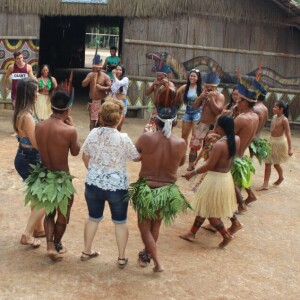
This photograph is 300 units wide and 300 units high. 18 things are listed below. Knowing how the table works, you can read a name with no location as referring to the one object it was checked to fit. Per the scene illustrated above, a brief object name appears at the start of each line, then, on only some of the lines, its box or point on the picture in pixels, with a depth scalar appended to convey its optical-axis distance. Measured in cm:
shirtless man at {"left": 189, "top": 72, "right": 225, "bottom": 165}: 645
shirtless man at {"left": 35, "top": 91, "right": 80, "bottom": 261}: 405
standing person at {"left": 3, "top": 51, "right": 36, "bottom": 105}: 850
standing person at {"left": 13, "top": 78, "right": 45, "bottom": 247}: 428
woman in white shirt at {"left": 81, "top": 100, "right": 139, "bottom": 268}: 393
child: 699
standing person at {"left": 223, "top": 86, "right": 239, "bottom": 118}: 631
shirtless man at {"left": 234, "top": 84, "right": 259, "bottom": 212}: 519
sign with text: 1106
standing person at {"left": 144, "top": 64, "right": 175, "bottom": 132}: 729
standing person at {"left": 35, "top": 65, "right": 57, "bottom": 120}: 867
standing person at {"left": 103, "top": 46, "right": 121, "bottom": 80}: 1107
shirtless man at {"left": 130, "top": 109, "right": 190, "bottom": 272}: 397
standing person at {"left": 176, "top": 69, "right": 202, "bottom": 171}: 741
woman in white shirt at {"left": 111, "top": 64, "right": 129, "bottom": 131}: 842
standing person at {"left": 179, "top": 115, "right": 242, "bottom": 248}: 460
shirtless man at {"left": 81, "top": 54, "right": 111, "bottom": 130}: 816
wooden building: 1117
